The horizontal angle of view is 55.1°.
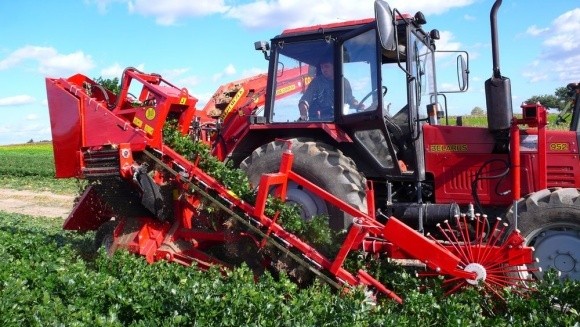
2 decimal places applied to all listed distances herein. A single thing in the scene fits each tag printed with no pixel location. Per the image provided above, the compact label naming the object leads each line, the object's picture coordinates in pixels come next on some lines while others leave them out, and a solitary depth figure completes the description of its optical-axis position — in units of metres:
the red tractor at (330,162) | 5.13
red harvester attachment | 5.12
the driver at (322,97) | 5.97
